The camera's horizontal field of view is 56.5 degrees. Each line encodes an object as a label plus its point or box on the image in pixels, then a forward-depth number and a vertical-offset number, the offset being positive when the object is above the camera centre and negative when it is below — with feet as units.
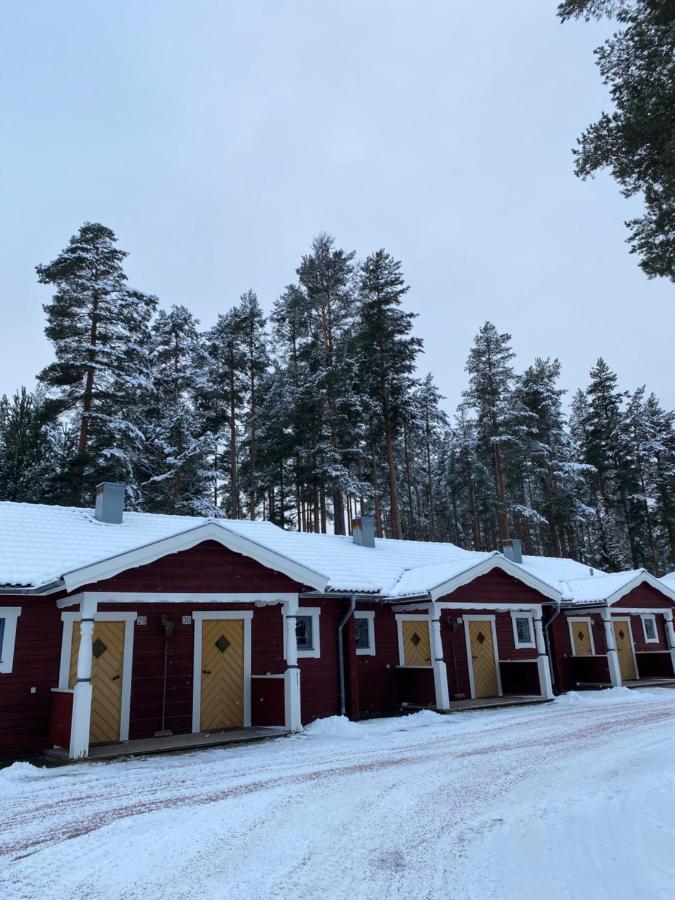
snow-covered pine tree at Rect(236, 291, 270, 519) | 107.55 +46.04
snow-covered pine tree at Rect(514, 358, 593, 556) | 130.31 +35.90
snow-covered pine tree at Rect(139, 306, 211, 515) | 93.30 +32.78
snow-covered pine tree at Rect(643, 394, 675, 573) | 136.46 +33.62
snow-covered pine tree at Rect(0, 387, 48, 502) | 77.05 +23.92
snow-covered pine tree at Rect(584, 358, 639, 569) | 139.23 +38.46
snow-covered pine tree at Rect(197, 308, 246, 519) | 105.70 +41.77
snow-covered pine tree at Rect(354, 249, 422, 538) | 100.07 +44.24
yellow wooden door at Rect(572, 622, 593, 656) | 76.18 -0.63
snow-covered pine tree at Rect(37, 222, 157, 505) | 81.00 +37.66
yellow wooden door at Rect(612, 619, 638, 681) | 78.33 -2.09
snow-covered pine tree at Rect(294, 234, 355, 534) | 98.07 +43.99
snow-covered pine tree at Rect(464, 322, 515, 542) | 118.93 +46.14
